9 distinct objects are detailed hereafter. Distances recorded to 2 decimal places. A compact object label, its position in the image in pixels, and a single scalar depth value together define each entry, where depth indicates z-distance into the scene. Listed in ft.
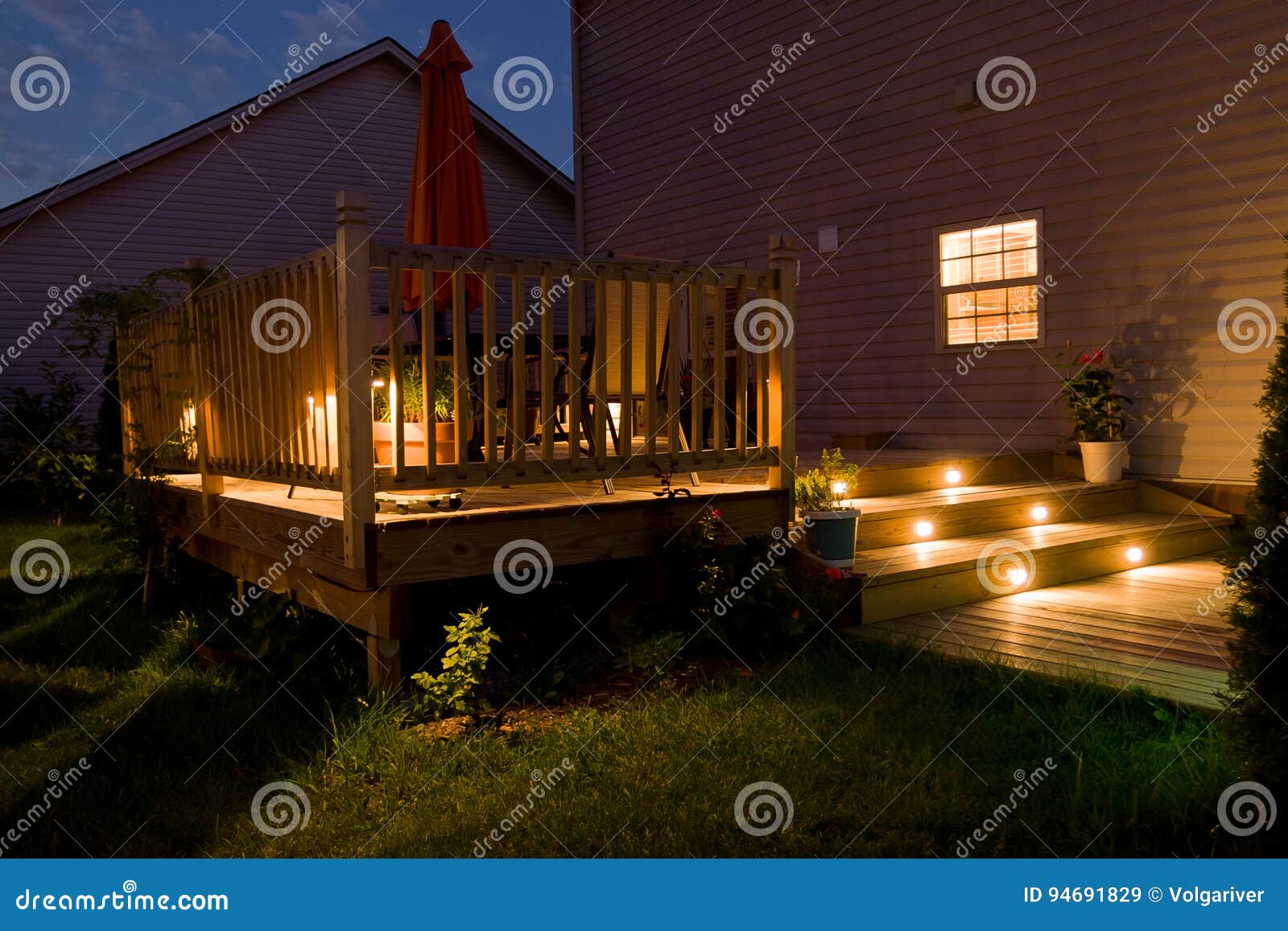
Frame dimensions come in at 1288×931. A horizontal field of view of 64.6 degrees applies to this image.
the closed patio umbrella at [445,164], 15.81
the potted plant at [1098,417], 21.24
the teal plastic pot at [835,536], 14.17
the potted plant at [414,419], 14.19
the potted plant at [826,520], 14.19
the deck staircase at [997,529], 14.89
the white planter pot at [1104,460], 21.17
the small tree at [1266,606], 7.07
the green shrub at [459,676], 11.14
